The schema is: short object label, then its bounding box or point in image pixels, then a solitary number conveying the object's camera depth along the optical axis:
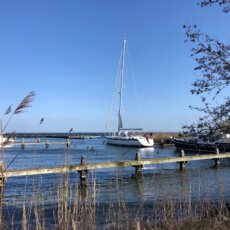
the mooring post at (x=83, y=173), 12.55
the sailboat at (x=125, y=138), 42.17
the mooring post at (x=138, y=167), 14.55
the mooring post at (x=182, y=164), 16.52
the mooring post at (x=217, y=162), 18.33
